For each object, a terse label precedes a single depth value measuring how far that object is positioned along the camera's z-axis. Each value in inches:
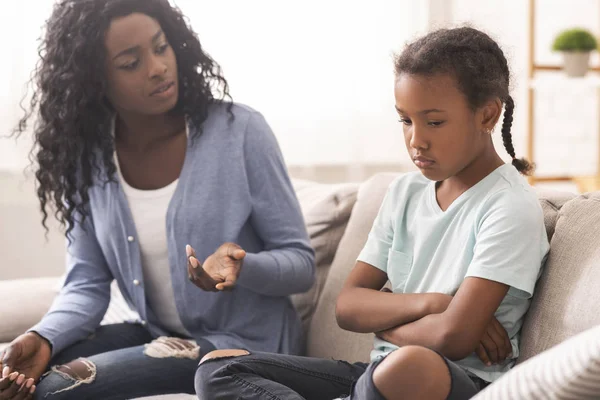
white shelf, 132.8
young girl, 82.5
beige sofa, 71.3
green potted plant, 133.7
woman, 97.9
